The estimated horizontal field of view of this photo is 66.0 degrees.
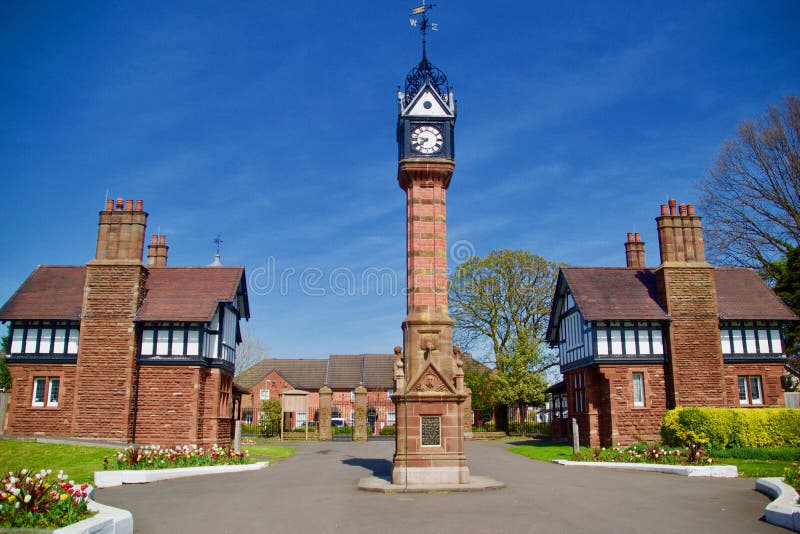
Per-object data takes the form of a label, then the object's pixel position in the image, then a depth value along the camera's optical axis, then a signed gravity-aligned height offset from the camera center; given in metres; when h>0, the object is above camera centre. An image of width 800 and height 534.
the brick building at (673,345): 28.52 +2.22
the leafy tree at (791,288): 34.06 +5.79
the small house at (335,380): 58.41 +1.11
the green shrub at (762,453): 20.61 -2.07
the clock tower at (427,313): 16.91 +2.27
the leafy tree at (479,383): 44.00 +0.63
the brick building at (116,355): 27.16 +1.57
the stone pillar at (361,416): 40.66 -1.63
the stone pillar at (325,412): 40.53 -1.35
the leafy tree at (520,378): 39.62 +0.88
